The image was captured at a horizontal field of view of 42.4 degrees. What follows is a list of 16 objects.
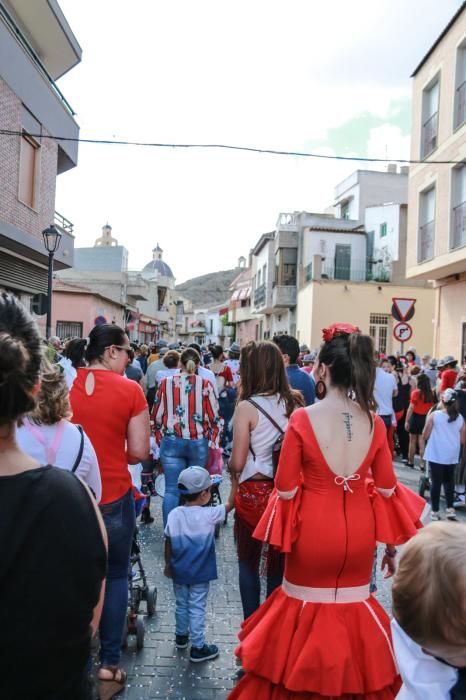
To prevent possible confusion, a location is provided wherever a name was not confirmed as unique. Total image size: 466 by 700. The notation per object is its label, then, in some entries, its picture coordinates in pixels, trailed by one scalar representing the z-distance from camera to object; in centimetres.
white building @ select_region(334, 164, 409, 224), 3164
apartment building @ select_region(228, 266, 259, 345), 4991
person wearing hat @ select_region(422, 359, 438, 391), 1165
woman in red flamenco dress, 257
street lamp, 1312
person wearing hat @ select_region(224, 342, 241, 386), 1095
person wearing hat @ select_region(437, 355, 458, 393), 808
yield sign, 1148
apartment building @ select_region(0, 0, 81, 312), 1338
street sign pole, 1150
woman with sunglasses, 334
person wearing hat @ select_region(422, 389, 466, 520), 674
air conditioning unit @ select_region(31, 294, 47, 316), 1373
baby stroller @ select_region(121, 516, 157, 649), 385
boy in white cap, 377
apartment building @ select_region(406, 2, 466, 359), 1513
